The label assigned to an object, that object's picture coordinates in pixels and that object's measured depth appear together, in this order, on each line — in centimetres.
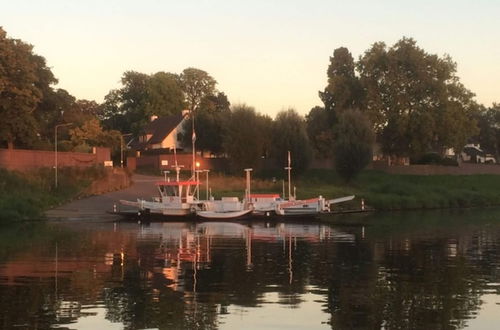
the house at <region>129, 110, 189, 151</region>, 12256
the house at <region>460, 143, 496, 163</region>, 17006
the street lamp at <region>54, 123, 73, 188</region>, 7700
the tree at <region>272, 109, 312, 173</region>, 9456
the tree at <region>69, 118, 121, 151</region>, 9901
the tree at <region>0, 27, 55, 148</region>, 7456
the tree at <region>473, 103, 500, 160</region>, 16288
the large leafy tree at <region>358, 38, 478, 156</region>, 10694
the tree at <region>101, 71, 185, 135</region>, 14112
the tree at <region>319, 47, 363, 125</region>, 11050
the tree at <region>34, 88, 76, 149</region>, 8581
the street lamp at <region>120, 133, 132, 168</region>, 10612
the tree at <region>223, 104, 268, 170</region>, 9425
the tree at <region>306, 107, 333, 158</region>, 10912
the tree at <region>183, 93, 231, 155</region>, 10331
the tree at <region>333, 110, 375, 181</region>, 9388
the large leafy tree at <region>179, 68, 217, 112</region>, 14675
